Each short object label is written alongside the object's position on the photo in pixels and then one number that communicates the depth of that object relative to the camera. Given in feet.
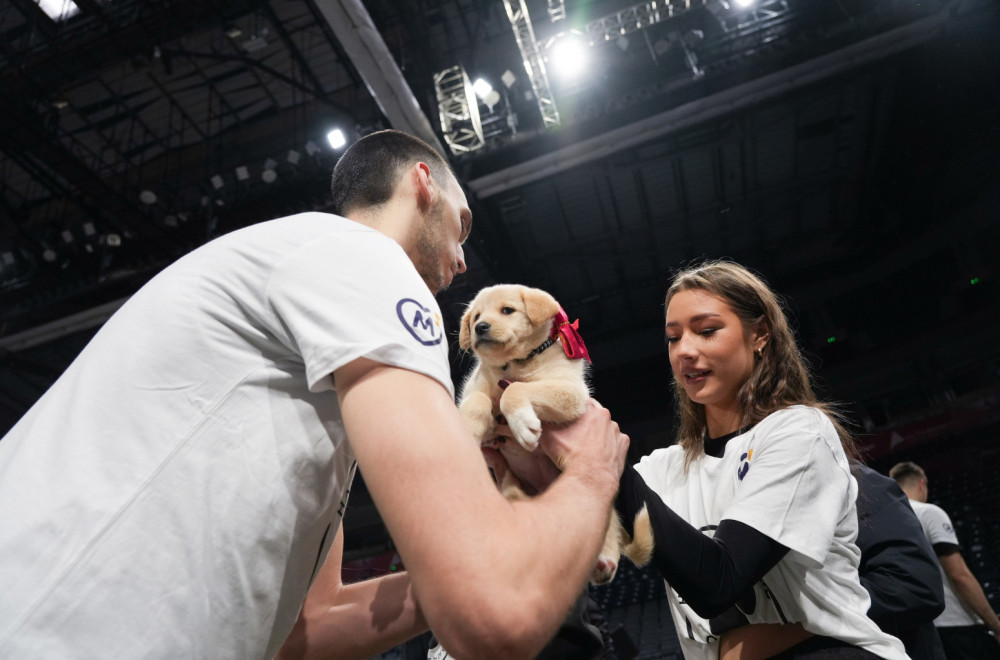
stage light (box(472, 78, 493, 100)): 25.02
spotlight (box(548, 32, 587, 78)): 24.00
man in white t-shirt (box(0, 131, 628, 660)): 2.43
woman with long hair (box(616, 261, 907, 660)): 4.51
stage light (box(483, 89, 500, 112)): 24.72
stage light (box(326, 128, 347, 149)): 28.37
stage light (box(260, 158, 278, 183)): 28.30
